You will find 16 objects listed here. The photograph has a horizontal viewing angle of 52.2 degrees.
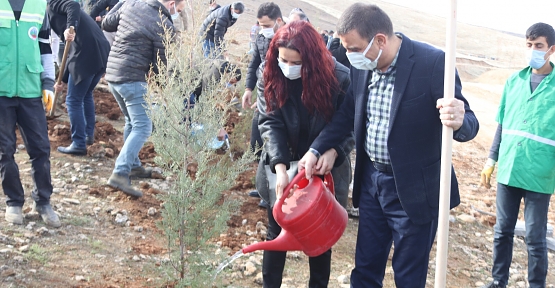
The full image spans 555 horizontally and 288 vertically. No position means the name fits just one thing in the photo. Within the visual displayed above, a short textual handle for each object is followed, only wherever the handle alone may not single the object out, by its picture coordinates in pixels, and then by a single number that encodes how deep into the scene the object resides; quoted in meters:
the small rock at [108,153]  5.98
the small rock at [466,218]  6.23
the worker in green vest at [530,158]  3.98
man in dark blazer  2.64
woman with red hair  2.97
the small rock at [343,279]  4.10
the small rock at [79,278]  3.54
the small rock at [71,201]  4.74
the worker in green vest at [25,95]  3.86
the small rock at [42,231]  4.05
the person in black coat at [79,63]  5.80
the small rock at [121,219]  4.50
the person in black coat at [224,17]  7.36
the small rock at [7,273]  3.42
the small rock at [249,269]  4.03
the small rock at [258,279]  3.93
